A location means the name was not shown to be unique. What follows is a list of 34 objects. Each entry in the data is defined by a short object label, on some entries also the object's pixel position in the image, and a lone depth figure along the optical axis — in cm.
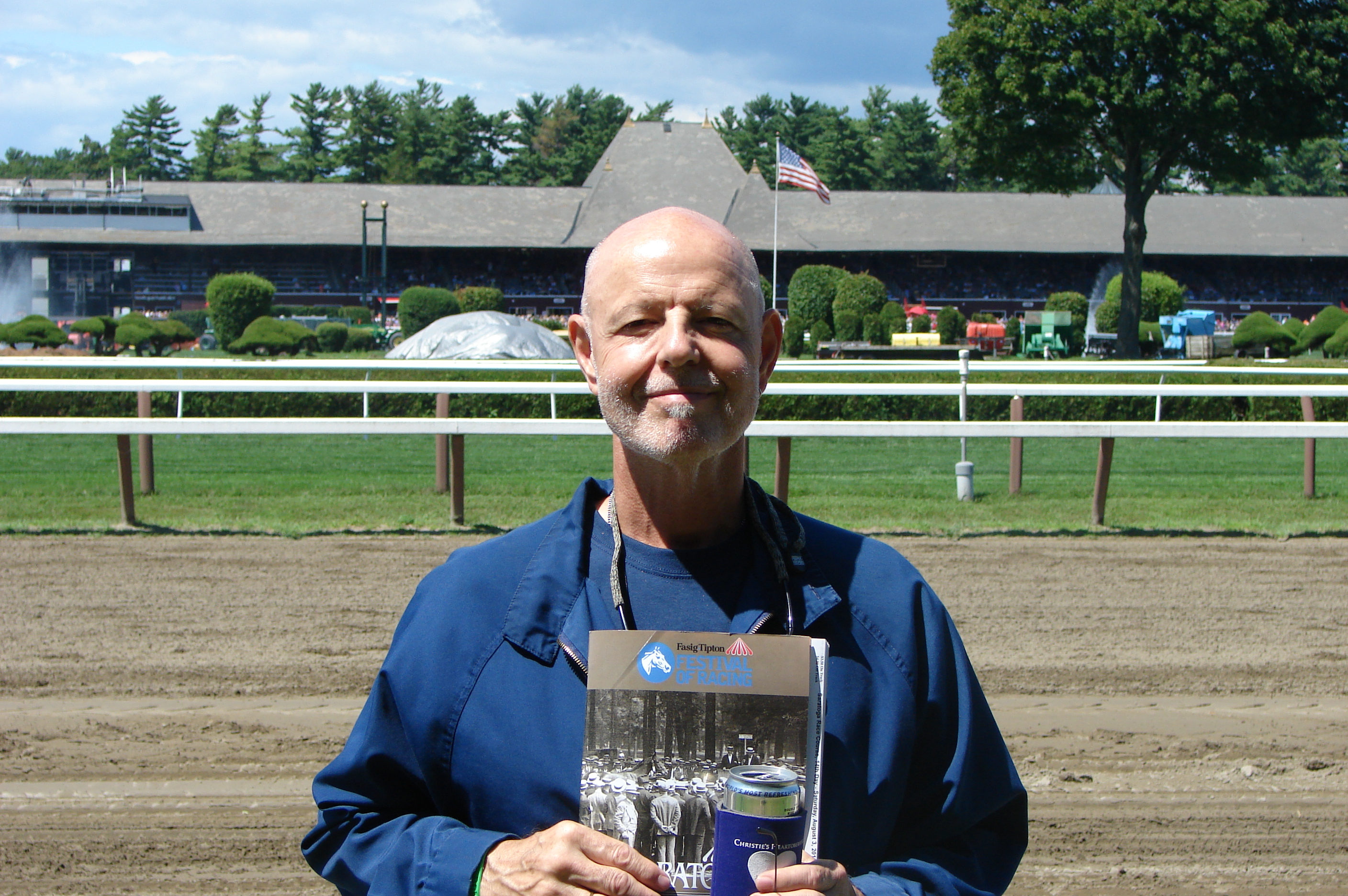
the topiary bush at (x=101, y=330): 3569
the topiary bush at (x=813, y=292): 3716
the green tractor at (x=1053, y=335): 3425
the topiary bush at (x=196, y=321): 4456
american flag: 2969
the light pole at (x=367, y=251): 4116
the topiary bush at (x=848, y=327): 3359
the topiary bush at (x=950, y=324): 3709
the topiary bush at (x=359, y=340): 3647
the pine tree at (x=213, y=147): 10256
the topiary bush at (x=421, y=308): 3725
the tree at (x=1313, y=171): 9044
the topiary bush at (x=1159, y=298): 4019
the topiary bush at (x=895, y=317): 3459
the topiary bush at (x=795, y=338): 3306
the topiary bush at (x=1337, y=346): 2711
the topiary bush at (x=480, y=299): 4056
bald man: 165
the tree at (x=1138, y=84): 3098
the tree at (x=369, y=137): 8962
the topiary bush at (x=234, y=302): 3550
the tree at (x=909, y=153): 8569
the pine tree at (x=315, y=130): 9231
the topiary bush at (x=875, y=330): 3284
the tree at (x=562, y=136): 8438
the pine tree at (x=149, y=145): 10225
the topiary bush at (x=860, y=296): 3434
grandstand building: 4891
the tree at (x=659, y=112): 10475
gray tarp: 2303
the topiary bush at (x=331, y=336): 3481
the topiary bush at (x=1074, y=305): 3978
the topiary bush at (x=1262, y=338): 3331
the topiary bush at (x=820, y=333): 3309
